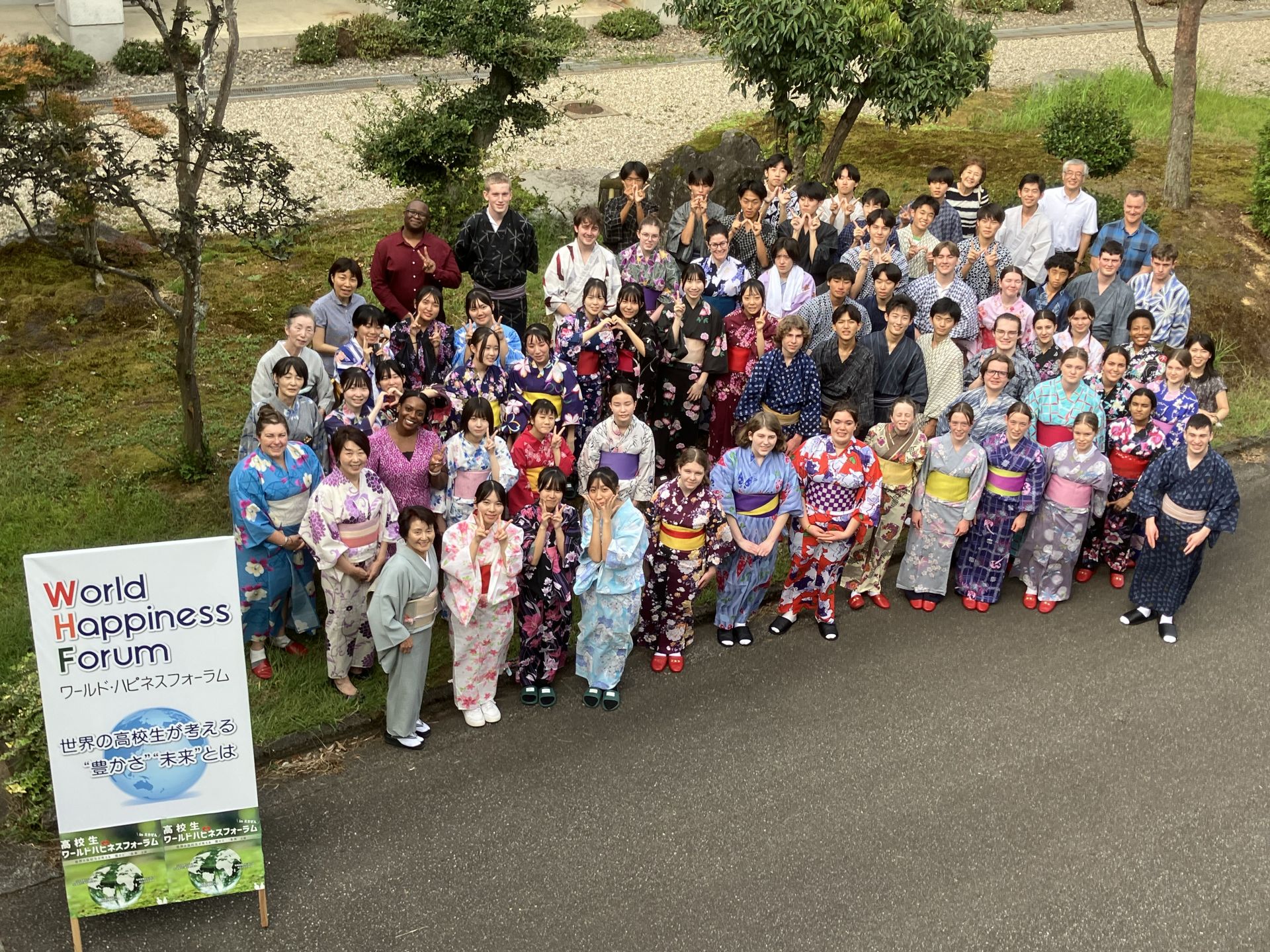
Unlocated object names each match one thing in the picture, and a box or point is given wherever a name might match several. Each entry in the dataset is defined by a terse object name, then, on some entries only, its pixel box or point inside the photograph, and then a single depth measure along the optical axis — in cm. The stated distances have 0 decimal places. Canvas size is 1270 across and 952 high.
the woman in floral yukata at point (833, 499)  811
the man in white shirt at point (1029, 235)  1065
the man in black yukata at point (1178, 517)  816
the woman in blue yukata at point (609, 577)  741
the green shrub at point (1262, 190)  1330
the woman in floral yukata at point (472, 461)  774
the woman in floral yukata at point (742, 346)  921
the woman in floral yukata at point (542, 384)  847
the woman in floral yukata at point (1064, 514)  847
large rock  1284
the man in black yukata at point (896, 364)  889
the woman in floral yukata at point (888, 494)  839
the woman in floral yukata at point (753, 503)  791
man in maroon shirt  953
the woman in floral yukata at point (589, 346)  895
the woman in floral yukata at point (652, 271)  966
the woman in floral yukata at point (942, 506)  838
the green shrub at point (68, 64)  1700
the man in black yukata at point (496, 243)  974
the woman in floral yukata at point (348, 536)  724
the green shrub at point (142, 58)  1817
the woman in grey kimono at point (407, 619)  684
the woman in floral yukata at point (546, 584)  743
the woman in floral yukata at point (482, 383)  838
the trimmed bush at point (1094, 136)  1363
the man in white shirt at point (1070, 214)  1076
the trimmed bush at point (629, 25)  2141
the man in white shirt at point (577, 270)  969
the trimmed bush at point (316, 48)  1905
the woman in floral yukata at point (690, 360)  922
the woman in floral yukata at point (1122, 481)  870
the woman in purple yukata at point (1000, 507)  841
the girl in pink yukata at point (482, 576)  712
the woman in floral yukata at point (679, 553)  777
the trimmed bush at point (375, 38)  1942
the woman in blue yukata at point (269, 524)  735
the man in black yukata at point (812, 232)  1021
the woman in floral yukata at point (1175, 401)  865
